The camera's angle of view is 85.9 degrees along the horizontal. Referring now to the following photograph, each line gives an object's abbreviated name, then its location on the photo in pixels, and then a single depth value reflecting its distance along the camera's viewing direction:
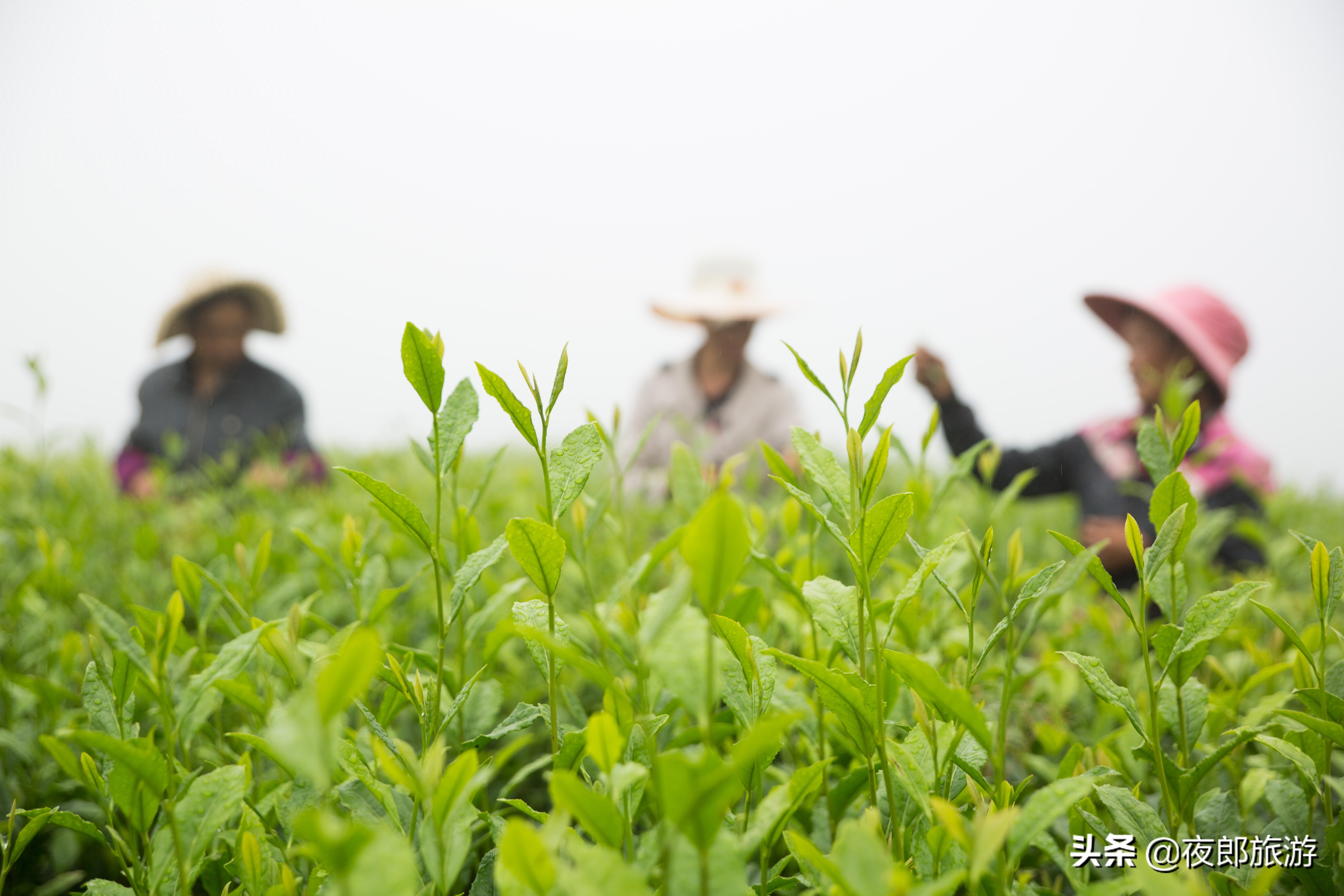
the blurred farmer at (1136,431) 2.69
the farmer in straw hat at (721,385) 4.44
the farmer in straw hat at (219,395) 4.22
